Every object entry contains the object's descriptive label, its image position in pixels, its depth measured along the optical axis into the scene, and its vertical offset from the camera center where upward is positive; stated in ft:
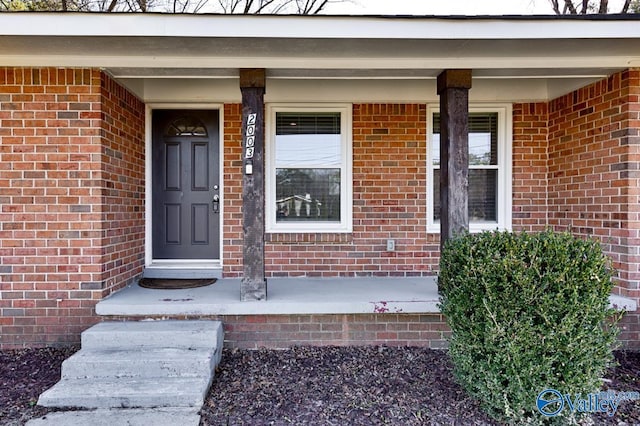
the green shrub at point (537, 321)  8.23 -2.29
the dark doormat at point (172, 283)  14.40 -2.71
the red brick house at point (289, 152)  11.38 +2.10
